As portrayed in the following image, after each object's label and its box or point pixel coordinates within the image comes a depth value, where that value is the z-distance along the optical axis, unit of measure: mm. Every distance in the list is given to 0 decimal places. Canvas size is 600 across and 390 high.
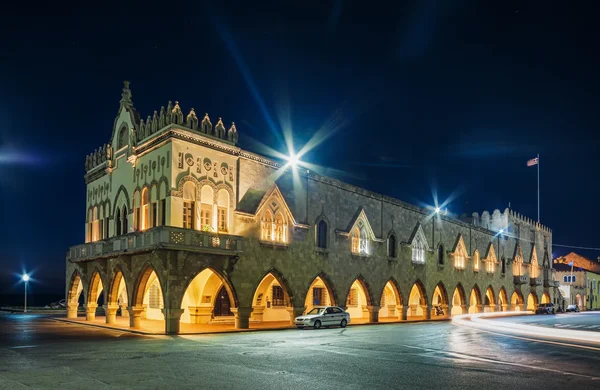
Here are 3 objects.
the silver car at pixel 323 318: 30172
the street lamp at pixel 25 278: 52591
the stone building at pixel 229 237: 28875
